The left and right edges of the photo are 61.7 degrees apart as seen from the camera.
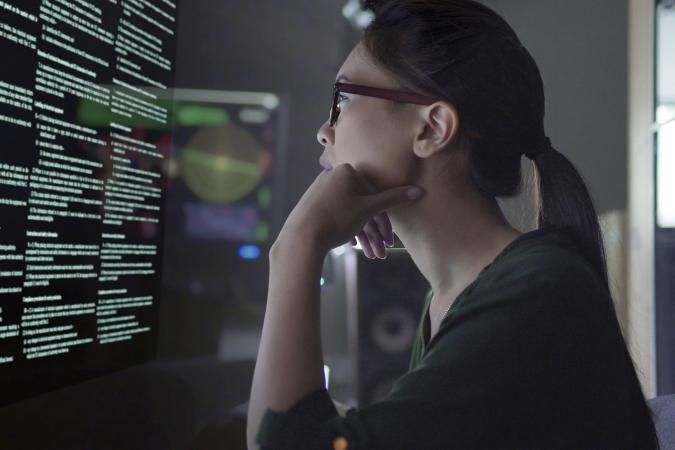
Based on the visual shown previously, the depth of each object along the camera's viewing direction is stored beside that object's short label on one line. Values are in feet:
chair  2.96
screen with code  2.62
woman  1.85
